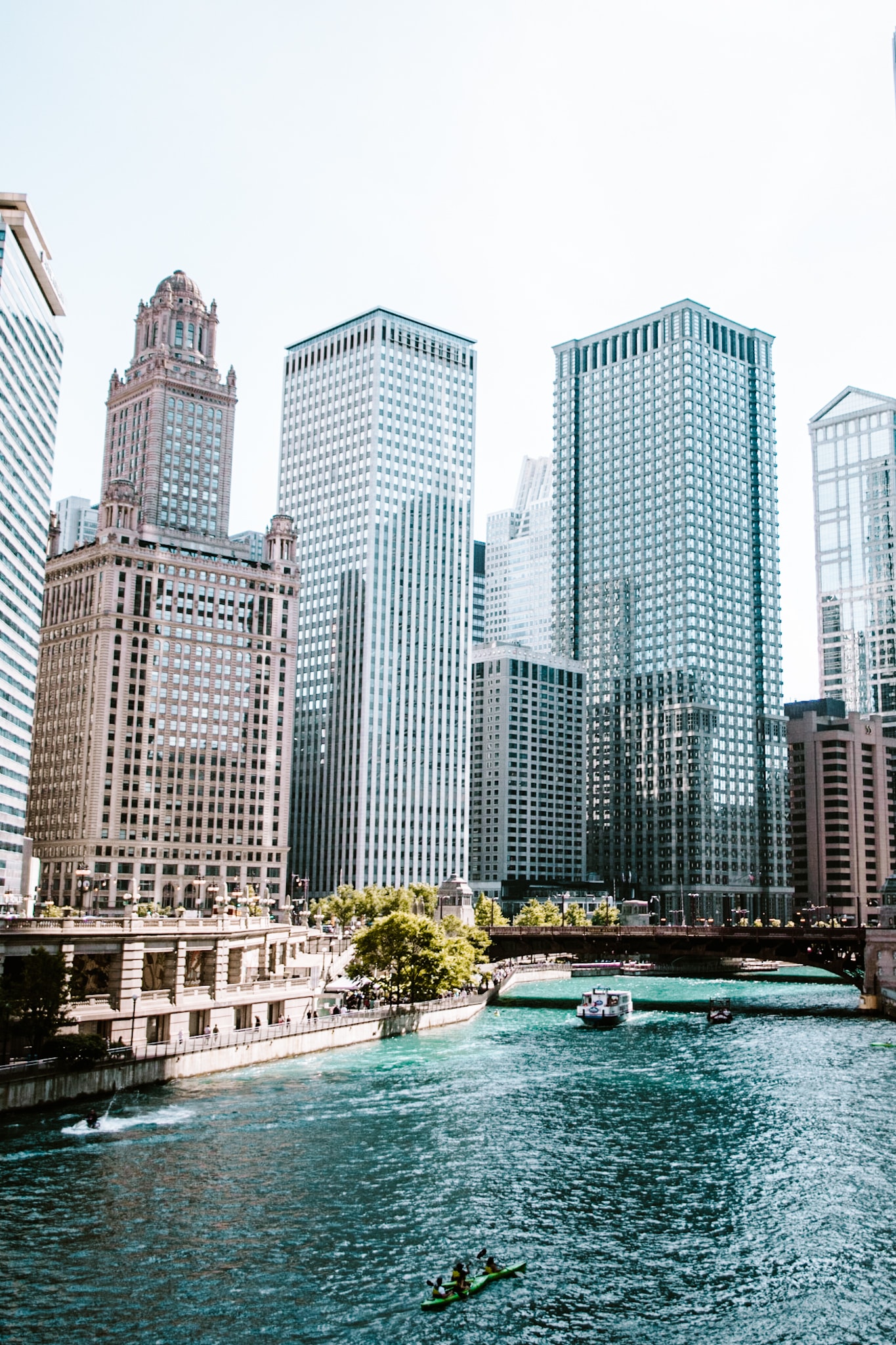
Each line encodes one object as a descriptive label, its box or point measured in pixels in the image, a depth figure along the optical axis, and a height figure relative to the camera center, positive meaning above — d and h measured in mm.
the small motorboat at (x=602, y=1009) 145125 -14612
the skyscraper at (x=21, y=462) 169375 +56807
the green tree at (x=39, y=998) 87875 -8746
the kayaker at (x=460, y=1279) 52250 -16127
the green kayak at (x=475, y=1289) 51250 -16625
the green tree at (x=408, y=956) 145375 -9077
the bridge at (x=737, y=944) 172250 -8885
